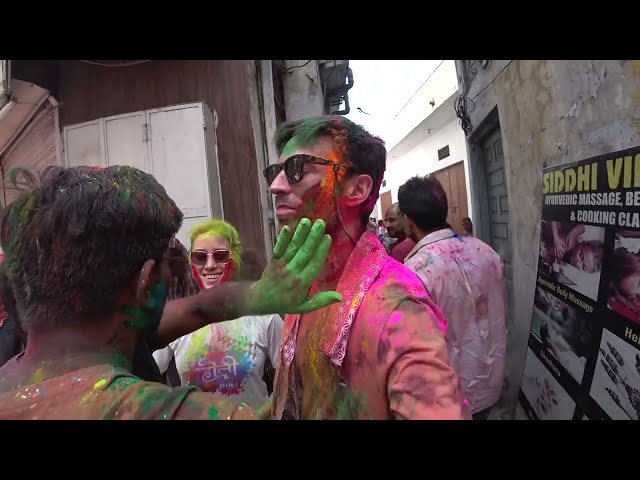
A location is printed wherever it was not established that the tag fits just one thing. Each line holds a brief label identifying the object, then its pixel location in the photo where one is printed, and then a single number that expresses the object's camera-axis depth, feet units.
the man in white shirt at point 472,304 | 7.74
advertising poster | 5.49
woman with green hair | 6.25
